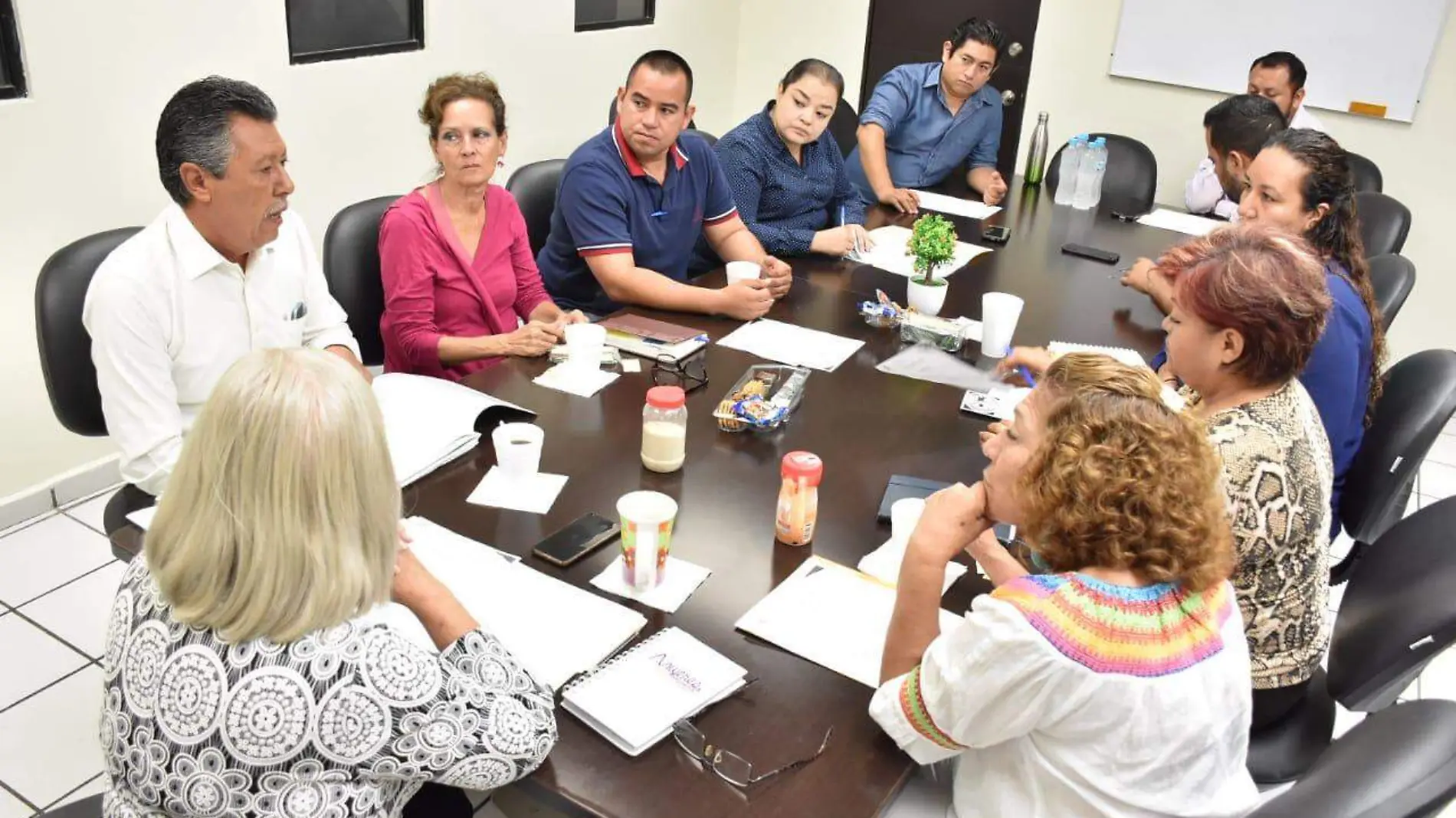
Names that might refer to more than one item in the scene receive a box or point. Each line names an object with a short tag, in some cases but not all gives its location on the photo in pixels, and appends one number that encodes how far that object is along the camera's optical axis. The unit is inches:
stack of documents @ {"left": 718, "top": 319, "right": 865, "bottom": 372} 96.7
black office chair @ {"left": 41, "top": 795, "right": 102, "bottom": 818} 54.5
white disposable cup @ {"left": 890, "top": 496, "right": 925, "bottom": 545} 66.9
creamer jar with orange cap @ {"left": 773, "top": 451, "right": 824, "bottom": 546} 64.8
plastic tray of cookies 80.5
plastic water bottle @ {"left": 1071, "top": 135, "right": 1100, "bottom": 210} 163.3
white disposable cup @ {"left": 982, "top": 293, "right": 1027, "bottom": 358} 98.9
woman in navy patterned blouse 130.1
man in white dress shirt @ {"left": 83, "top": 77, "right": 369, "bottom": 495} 74.9
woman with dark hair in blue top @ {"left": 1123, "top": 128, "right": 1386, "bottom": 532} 79.7
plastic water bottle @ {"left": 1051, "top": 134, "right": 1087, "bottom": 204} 166.4
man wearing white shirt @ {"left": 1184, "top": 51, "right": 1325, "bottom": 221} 167.3
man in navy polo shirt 107.9
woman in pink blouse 97.8
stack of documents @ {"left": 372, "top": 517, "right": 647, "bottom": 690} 54.9
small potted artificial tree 106.0
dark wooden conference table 48.3
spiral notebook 50.5
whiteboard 182.9
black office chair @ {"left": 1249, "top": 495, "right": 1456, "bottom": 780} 61.2
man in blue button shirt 164.4
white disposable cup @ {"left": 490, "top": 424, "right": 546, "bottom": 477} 69.8
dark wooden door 214.5
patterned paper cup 59.7
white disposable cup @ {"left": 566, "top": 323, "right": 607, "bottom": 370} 86.7
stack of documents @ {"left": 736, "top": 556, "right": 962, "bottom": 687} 57.0
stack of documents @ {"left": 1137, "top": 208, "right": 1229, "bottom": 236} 156.3
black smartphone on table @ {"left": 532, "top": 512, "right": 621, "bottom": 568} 63.4
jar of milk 72.9
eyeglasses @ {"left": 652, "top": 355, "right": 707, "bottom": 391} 89.2
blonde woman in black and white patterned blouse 43.6
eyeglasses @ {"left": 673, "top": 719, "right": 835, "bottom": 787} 48.5
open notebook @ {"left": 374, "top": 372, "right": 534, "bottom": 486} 72.5
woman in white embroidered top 45.4
